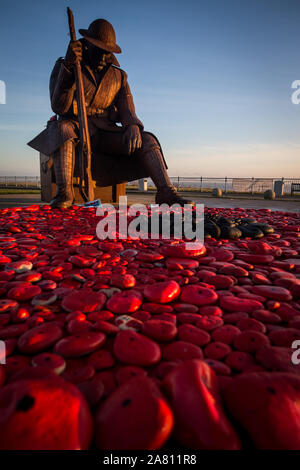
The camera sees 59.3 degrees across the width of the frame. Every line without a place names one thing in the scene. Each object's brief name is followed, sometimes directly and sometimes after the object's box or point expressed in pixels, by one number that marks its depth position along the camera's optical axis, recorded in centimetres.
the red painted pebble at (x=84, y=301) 99
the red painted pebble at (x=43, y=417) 45
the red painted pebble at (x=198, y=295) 106
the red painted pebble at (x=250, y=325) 87
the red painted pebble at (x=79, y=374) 65
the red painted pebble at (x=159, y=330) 82
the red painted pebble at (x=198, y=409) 47
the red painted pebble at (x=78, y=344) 74
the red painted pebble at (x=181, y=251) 165
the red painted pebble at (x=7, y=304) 98
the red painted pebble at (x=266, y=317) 92
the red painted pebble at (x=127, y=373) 64
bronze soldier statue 335
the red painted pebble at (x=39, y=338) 75
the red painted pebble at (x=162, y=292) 107
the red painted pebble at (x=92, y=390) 58
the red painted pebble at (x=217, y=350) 74
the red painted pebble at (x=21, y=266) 138
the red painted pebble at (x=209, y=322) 88
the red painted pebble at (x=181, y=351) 73
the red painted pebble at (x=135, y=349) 72
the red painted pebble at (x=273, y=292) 109
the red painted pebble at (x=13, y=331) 82
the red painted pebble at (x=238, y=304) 100
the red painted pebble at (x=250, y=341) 77
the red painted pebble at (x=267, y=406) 47
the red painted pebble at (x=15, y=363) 67
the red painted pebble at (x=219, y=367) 67
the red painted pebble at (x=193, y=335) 80
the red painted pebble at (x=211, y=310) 97
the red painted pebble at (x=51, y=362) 67
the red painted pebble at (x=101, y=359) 71
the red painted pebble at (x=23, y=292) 107
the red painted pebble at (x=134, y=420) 46
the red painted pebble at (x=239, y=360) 70
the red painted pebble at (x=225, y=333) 81
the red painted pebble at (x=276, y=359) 68
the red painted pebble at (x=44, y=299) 103
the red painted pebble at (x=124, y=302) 99
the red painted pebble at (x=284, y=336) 80
